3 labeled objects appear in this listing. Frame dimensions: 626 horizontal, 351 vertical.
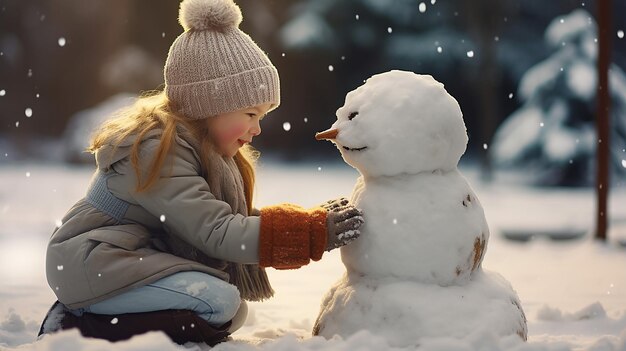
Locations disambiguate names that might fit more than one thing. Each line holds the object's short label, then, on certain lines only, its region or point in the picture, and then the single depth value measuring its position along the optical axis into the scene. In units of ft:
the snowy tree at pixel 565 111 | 32.58
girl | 10.90
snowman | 10.80
